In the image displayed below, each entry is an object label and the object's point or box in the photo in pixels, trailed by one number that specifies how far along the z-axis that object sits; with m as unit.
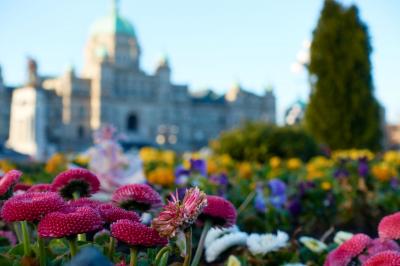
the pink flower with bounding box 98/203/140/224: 0.93
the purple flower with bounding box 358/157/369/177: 3.29
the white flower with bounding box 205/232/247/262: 1.47
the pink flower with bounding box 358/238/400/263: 1.08
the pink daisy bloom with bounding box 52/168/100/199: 1.16
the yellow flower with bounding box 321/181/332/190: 3.31
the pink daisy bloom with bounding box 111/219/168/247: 0.81
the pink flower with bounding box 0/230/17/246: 1.46
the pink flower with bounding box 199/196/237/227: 1.03
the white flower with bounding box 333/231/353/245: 1.61
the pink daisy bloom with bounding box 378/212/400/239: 1.07
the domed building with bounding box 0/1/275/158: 46.41
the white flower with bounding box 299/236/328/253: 1.60
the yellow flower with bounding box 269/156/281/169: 5.20
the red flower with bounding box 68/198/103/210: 0.93
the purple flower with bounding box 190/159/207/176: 2.83
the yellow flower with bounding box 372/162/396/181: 3.67
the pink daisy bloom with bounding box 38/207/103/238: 0.78
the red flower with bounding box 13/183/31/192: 1.38
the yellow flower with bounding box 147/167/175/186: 2.87
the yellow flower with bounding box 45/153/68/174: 4.39
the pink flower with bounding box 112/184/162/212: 1.06
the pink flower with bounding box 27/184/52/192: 1.22
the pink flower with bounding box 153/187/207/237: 0.83
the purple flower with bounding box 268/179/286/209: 2.58
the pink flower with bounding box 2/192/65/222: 0.83
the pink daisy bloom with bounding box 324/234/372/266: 1.05
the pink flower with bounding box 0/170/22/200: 1.04
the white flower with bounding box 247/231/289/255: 1.46
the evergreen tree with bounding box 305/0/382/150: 15.30
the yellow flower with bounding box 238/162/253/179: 4.05
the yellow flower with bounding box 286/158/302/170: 5.32
